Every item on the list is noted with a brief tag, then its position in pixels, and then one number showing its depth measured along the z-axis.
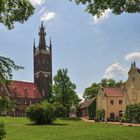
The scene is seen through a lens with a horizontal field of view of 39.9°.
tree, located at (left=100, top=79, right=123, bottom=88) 60.83
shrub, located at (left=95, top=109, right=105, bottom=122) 38.18
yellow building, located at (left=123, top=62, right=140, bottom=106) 32.12
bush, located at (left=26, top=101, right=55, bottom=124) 26.62
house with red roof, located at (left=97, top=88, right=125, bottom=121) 37.99
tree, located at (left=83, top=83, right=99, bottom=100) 60.79
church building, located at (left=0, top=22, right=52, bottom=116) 65.88
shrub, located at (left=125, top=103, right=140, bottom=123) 30.24
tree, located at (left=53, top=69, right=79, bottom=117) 45.22
